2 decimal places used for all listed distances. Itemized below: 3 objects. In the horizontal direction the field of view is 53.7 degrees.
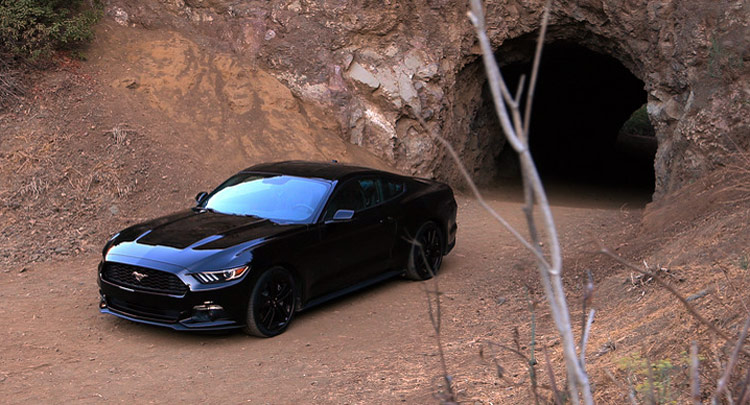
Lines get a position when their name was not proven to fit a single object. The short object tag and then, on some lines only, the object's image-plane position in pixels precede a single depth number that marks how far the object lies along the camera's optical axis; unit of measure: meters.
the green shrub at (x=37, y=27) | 12.91
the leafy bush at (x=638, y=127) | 37.72
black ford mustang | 6.82
